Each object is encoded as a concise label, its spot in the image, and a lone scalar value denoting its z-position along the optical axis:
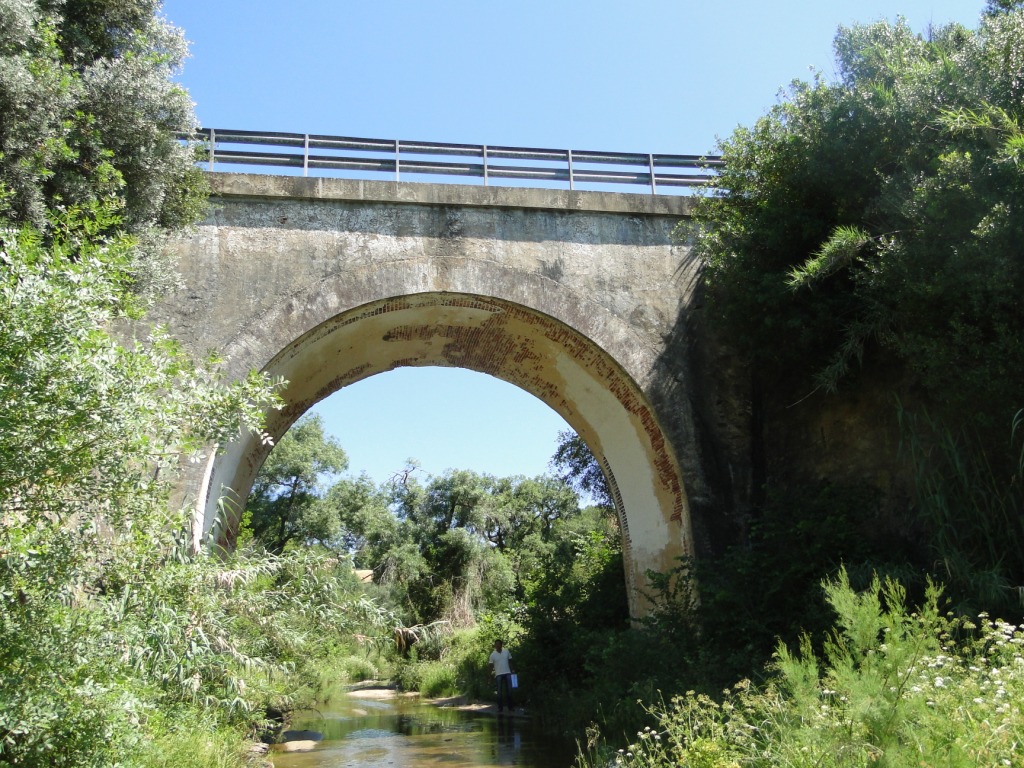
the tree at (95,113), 6.99
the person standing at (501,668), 13.42
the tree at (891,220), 7.40
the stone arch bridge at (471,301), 9.48
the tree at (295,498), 26.48
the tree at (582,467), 17.22
